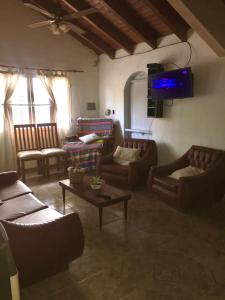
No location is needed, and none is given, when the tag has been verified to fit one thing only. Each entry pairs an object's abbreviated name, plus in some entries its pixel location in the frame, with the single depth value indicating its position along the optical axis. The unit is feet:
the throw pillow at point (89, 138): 18.32
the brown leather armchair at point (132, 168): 13.94
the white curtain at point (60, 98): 18.77
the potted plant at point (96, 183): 10.63
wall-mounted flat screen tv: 13.23
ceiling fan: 11.32
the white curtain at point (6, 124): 17.13
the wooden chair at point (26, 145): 16.33
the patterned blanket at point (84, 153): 17.08
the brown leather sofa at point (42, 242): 6.15
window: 17.93
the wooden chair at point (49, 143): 17.06
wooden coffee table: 9.58
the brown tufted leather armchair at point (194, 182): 10.96
